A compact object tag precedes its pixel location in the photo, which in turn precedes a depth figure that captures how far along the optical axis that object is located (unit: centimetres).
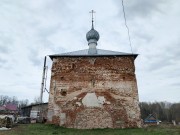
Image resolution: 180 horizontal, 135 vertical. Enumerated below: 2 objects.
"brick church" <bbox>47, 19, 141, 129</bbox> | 846
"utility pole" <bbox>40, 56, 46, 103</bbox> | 1063
